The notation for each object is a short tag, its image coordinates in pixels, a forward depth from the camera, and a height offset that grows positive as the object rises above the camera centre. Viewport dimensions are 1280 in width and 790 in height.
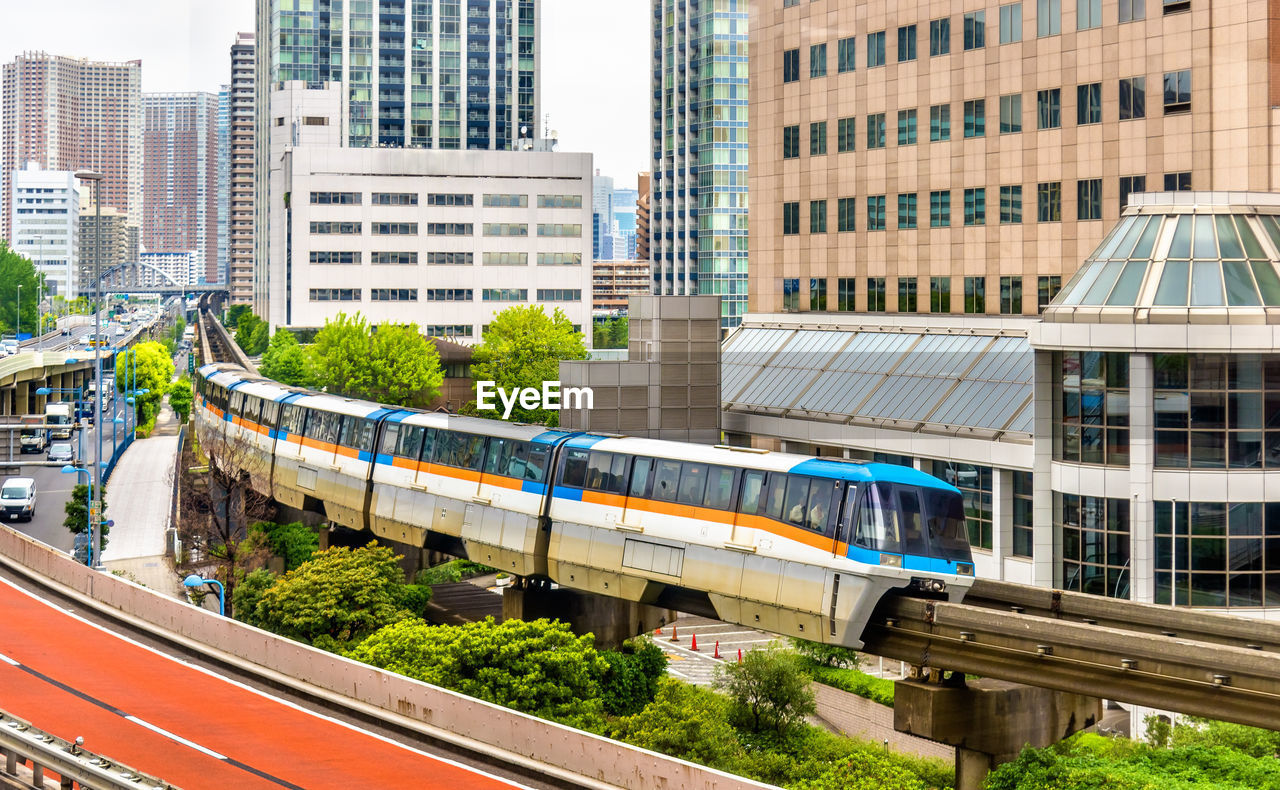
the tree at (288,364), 112.75 +3.20
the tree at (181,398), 140.25 +0.30
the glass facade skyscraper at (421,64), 188.06 +47.93
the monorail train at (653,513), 31.02 -3.21
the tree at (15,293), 188.50 +15.45
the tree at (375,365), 100.31 +2.72
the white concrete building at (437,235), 138.25 +17.61
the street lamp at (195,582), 44.50 -6.04
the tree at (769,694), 42.81 -9.46
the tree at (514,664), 36.09 -7.33
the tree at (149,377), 134.38 +2.53
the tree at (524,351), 96.44 +3.65
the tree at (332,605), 45.88 -7.08
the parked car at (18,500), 76.25 -5.69
